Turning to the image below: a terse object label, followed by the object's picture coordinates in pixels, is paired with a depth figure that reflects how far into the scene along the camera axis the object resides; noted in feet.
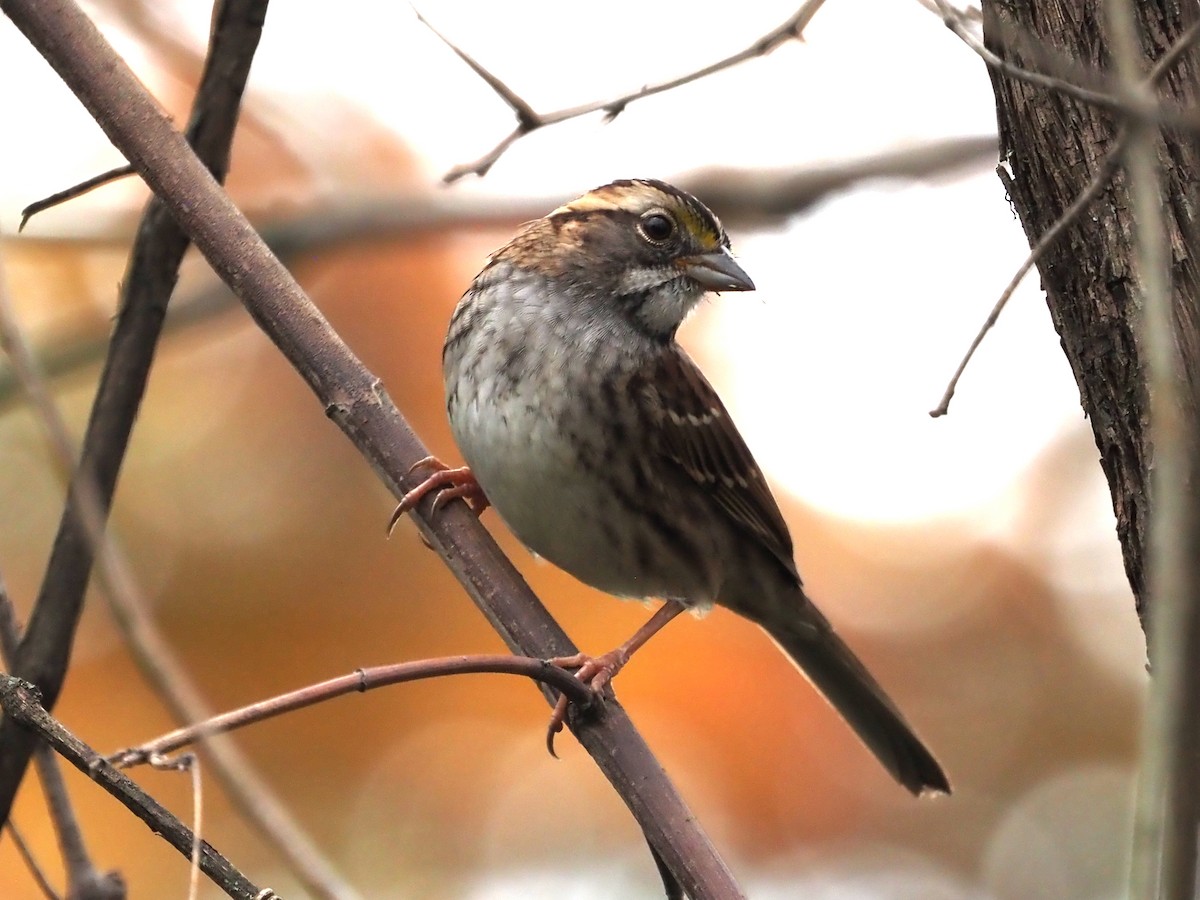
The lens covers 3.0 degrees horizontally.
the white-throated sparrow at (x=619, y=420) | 12.33
